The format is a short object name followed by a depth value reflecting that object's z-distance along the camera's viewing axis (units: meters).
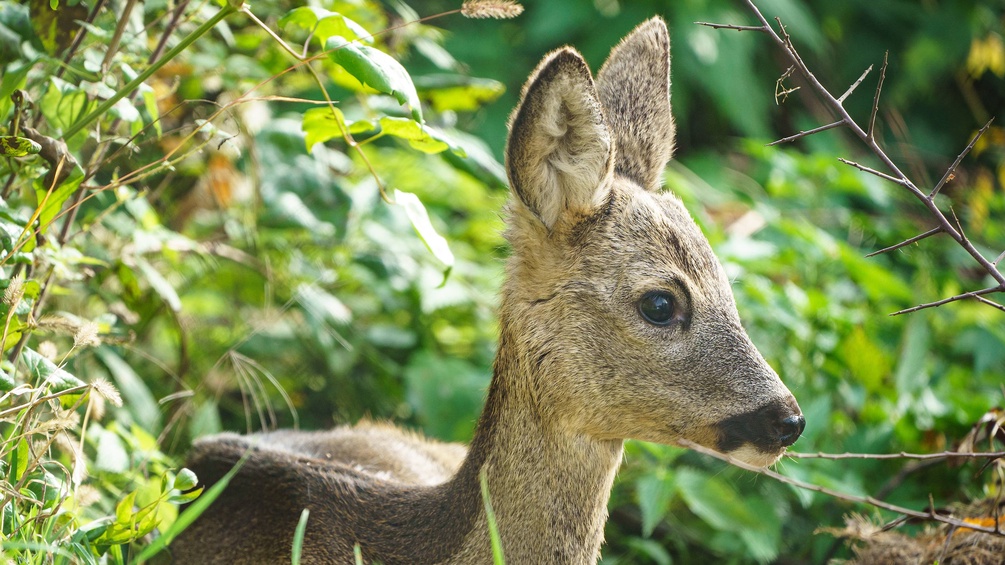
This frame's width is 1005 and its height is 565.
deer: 5.44
